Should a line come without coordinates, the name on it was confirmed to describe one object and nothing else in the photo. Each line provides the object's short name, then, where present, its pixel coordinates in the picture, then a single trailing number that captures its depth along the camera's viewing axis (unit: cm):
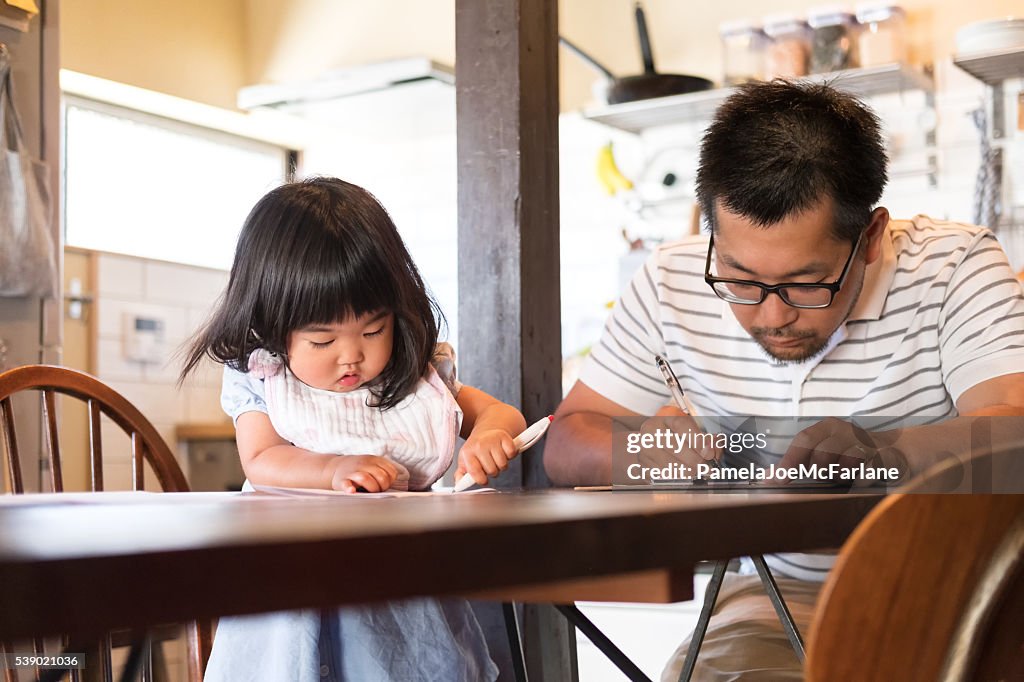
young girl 156
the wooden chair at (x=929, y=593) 66
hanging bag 319
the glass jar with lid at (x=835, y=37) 400
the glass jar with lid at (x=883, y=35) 397
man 170
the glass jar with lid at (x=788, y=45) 407
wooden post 197
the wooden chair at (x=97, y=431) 160
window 457
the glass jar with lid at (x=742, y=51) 419
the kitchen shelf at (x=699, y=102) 392
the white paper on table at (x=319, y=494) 120
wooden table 48
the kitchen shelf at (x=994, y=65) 368
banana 461
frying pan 423
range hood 412
